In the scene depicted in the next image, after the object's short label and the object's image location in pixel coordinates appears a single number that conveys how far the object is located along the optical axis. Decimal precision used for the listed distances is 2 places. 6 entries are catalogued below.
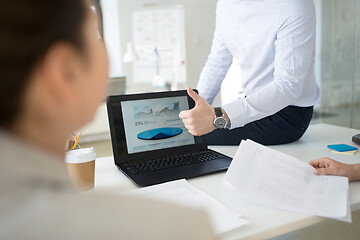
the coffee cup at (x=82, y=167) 0.87
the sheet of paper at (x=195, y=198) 0.66
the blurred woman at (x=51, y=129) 0.26
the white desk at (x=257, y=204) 0.67
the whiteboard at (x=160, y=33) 5.12
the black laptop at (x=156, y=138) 1.06
